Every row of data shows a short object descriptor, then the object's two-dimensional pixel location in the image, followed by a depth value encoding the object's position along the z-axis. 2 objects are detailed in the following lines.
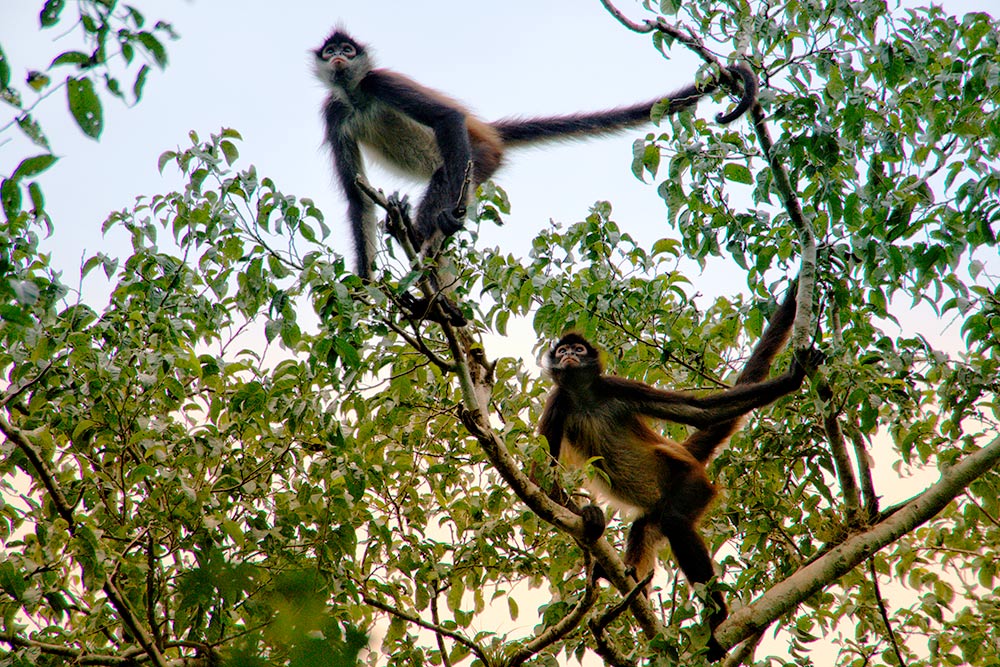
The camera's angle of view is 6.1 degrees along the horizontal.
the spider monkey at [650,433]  20.28
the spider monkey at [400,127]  20.92
